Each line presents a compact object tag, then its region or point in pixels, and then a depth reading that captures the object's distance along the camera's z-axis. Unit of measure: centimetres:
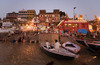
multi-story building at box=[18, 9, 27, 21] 5664
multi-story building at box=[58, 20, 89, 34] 3247
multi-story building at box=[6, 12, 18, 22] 5511
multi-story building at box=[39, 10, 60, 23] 5153
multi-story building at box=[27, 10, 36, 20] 5707
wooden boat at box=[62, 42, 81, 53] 1157
